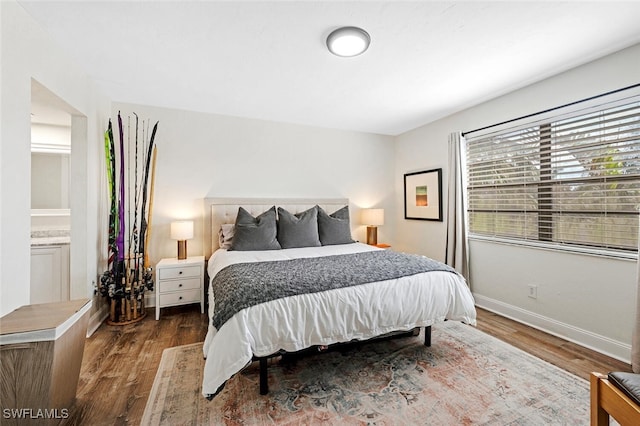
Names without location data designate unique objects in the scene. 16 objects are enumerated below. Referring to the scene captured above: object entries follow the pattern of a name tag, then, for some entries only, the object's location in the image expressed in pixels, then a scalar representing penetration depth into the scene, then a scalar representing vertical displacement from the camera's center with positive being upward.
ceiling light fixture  1.98 +1.25
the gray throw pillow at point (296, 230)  3.40 -0.20
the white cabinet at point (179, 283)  3.01 -0.74
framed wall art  3.98 +0.29
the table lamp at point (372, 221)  4.36 -0.10
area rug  1.61 -1.13
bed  1.64 -0.57
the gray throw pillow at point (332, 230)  3.61 -0.20
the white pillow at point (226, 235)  3.38 -0.26
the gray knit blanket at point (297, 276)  1.74 -0.43
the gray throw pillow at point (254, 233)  3.19 -0.21
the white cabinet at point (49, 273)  2.75 -0.58
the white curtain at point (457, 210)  3.53 +0.06
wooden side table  1.31 -0.72
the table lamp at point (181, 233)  3.22 -0.21
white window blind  2.27 +0.33
